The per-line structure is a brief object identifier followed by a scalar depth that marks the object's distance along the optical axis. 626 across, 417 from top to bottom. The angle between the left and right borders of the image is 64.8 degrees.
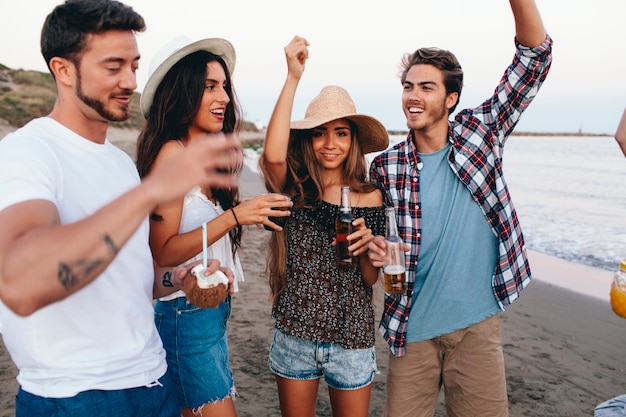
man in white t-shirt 1.40
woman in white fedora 2.68
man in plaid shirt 3.30
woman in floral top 3.12
